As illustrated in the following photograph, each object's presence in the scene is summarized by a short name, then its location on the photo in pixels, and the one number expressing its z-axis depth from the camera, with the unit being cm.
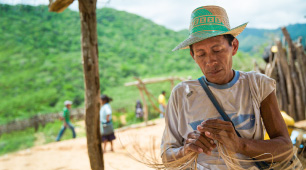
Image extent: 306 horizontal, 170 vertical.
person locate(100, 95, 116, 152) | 571
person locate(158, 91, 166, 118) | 994
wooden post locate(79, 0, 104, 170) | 265
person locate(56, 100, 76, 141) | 803
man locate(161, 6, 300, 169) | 115
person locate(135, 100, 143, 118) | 1295
